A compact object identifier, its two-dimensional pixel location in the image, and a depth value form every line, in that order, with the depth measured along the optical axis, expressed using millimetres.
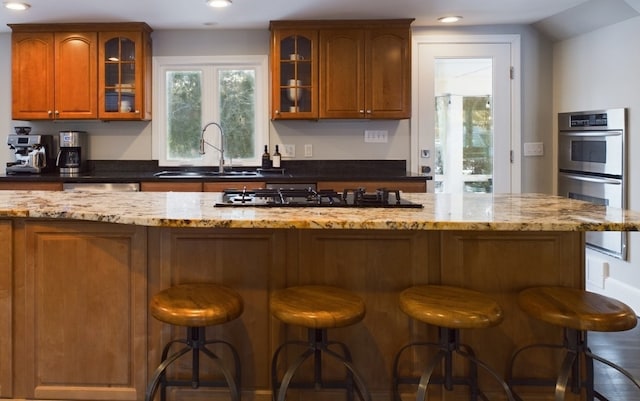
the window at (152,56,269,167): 4551
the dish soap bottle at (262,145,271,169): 4496
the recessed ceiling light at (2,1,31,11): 3658
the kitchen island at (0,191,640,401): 1980
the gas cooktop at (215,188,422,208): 1992
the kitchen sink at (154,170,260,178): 4016
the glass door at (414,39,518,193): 4453
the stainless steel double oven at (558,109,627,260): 3686
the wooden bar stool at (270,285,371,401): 1637
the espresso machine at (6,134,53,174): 4336
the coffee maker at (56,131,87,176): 4395
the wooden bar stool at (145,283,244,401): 1685
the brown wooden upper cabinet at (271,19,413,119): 4176
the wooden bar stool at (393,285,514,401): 1621
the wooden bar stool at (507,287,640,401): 1624
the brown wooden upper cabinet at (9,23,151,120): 4230
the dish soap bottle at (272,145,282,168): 4473
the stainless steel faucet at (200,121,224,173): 4457
